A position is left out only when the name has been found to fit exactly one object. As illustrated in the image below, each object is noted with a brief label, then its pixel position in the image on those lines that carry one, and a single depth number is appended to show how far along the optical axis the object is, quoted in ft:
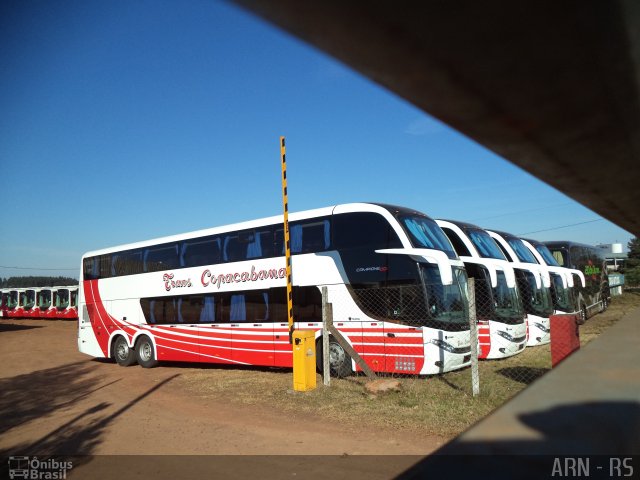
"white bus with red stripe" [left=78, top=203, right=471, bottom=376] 31.40
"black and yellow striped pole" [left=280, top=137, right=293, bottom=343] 33.55
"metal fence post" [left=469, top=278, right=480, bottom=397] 25.23
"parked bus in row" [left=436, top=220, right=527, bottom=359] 37.83
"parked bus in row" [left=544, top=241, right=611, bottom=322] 67.40
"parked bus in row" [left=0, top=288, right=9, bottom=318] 154.40
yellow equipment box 29.73
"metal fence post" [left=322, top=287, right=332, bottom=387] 30.40
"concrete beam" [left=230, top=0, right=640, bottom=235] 2.76
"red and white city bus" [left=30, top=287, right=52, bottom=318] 135.33
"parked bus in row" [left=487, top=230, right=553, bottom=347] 47.37
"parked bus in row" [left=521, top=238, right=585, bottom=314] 54.39
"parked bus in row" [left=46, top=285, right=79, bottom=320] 127.13
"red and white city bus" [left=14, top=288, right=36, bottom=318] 142.61
